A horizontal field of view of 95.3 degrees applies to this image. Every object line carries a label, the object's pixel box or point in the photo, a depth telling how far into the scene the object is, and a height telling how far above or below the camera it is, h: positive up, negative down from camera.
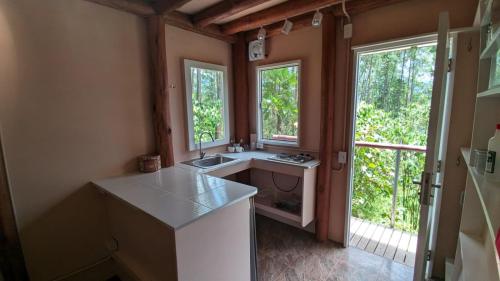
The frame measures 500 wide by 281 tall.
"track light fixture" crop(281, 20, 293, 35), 2.38 +0.89
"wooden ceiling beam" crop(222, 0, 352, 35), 2.09 +1.01
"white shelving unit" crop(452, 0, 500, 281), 0.95 -0.32
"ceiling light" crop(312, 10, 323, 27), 2.10 +0.86
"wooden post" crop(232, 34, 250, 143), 3.10 +0.32
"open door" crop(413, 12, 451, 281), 1.24 -0.22
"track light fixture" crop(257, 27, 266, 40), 2.61 +0.89
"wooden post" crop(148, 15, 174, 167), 2.22 +0.23
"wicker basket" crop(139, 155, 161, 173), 2.22 -0.49
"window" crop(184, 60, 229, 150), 2.71 +0.13
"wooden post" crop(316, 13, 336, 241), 2.32 -0.17
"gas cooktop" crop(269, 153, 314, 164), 2.58 -0.54
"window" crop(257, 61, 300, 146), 2.86 +0.11
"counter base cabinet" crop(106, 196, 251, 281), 1.36 -0.90
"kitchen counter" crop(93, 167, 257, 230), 1.39 -0.59
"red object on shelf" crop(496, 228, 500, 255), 0.65 -0.38
